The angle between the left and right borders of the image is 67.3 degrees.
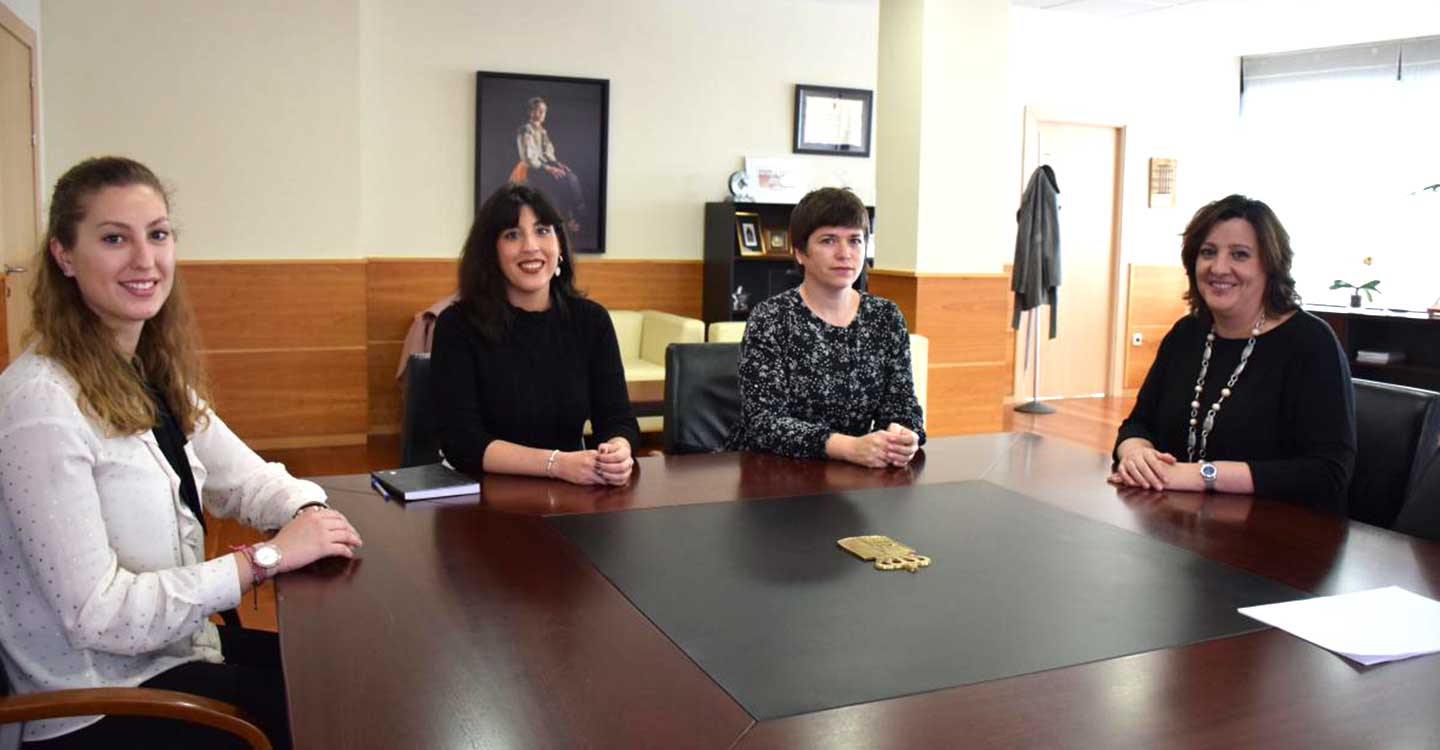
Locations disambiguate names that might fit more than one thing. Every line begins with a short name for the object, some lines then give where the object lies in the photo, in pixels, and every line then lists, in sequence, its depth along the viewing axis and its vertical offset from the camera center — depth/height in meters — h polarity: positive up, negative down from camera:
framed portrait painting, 6.13 +0.77
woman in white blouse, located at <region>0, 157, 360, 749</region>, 1.37 -0.32
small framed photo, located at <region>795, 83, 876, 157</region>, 6.81 +1.01
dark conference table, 1.06 -0.43
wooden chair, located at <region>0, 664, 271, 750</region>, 1.27 -0.53
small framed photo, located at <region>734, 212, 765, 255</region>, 6.42 +0.27
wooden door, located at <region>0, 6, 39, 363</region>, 4.34 +0.40
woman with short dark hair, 2.45 -0.16
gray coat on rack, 6.87 +0.28
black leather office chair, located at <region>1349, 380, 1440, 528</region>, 2.06 -0.30
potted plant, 6.86 +0.02
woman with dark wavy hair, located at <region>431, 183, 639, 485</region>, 2.33 -0.16
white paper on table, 1.28 -0.42
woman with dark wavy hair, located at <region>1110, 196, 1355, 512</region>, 2.04 -0.20
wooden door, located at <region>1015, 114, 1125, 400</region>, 7.47 +0.21
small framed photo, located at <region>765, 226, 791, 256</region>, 6.48 +0.22
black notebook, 1.93 -0.39
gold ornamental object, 1.56 -0.40
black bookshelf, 6.42 +0.06
